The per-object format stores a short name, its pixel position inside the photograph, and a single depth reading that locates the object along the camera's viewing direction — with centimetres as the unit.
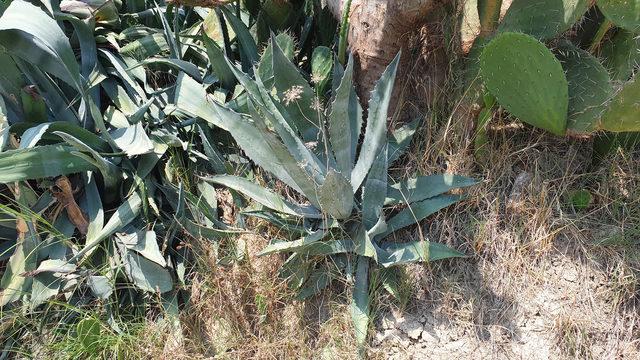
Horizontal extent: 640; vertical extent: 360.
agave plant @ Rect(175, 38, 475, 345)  224
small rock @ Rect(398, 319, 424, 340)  227
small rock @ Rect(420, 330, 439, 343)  225
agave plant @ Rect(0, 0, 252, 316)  240
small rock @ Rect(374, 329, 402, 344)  228
